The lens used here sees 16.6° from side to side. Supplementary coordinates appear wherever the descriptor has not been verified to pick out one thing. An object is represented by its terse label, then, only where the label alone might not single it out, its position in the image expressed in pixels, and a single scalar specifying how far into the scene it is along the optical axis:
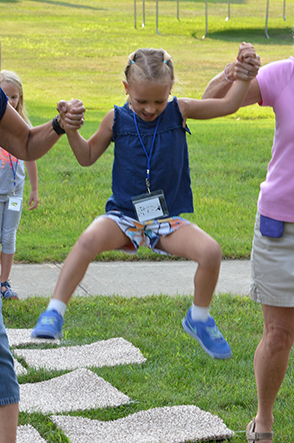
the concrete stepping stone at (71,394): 5.80
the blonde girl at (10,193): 7.95
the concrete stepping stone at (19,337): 7.07
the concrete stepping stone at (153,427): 5.30
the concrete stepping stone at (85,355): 6.63
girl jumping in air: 4.87
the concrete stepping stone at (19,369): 6.43
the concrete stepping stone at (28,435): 5.17
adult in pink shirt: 4.59
